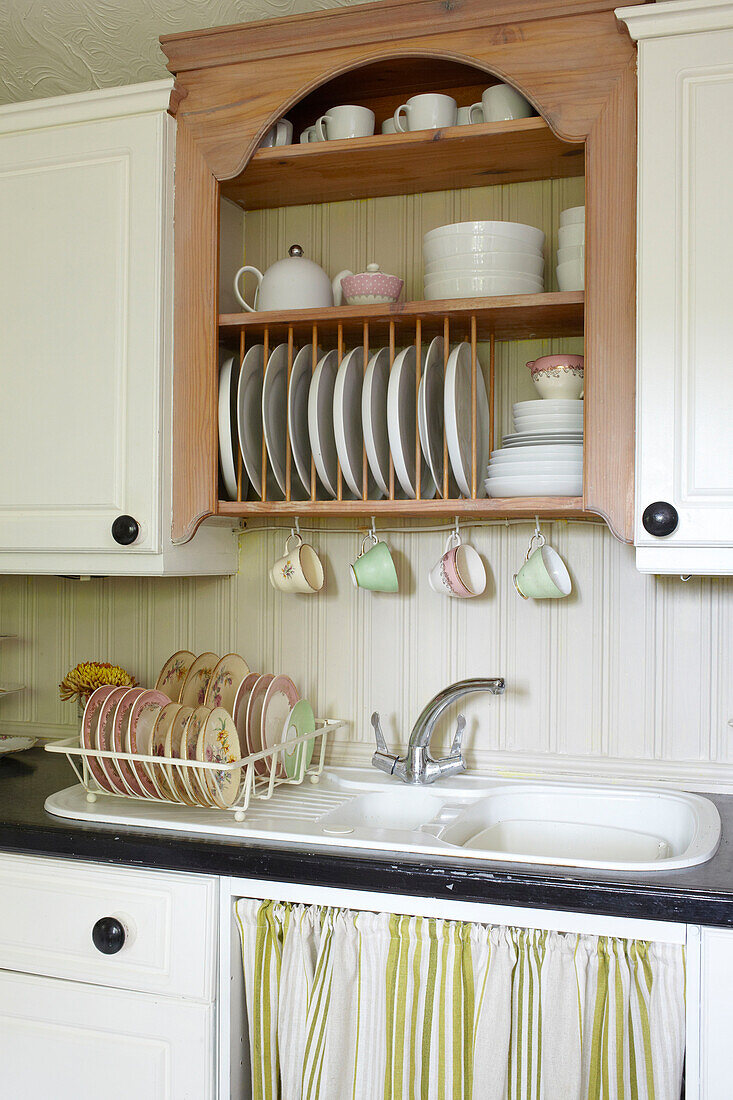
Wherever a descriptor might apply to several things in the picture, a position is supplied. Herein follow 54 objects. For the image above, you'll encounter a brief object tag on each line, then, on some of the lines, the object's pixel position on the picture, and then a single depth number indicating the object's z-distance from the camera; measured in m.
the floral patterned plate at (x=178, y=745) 1.56
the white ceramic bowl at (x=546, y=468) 1.57
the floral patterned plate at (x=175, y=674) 1.83
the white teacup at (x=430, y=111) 1.66
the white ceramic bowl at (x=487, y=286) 1.63
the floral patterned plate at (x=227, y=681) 1.77
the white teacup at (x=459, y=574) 1.77
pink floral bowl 1.61
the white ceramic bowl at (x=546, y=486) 1.57
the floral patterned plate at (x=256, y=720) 1.72
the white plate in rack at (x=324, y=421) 1.72
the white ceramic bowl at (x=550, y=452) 1.57
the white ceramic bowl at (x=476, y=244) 1.63
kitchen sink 1.48
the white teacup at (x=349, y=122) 1.71
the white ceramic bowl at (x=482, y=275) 1.63
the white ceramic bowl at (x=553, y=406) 1.59
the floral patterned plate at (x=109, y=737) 1.61
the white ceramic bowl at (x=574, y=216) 1.62
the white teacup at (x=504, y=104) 1.64
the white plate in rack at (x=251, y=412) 1.76
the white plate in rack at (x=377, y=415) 1.67
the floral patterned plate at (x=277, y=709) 1.72
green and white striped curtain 1.24
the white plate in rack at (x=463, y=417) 1.63
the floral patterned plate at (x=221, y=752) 1.54
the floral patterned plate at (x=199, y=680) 1.82
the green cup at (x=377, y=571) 1.81
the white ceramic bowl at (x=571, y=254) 1.60
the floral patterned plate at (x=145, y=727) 1.61
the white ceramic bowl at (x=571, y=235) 1.61
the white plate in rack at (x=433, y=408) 1.65
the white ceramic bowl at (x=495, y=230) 1.62
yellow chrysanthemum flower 1.92
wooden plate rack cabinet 1.51
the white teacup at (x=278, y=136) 1.77
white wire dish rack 1.54
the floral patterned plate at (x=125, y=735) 1.61
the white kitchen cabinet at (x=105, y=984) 1.42
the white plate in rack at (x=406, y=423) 1.64
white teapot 1.77
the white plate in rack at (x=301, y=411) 1.75
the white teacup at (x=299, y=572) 1.85
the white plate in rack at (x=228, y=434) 1.75
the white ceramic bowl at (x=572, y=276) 1.61
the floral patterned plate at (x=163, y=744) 1.57
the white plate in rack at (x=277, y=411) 1.74
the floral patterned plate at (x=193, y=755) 1.54
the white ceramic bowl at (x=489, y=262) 1.63
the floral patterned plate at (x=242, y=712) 1.71
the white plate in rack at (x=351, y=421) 1.69
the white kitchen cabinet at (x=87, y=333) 1.72
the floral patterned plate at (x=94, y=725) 1.63
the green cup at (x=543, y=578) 1.71
